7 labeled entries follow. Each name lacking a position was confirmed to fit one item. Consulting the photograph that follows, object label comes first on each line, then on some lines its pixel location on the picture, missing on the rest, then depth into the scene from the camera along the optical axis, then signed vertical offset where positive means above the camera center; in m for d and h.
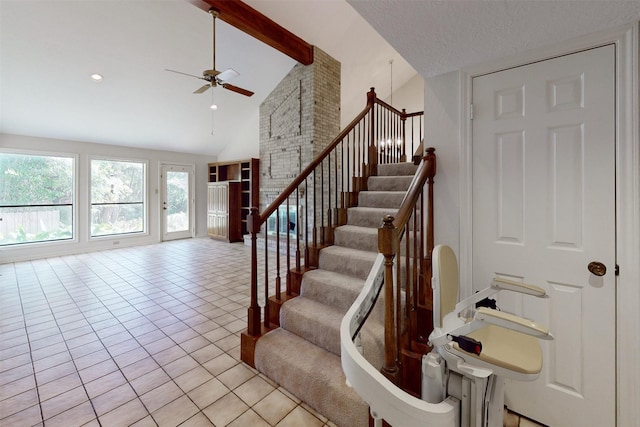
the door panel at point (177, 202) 7.64 +0.30
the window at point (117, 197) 6.56 +0.38
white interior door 1.47 +0.00
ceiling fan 3.74 +1.90
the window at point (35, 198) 5.41 +0.31
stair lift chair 1.01 -0.57
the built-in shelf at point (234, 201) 7.27 +0.29
